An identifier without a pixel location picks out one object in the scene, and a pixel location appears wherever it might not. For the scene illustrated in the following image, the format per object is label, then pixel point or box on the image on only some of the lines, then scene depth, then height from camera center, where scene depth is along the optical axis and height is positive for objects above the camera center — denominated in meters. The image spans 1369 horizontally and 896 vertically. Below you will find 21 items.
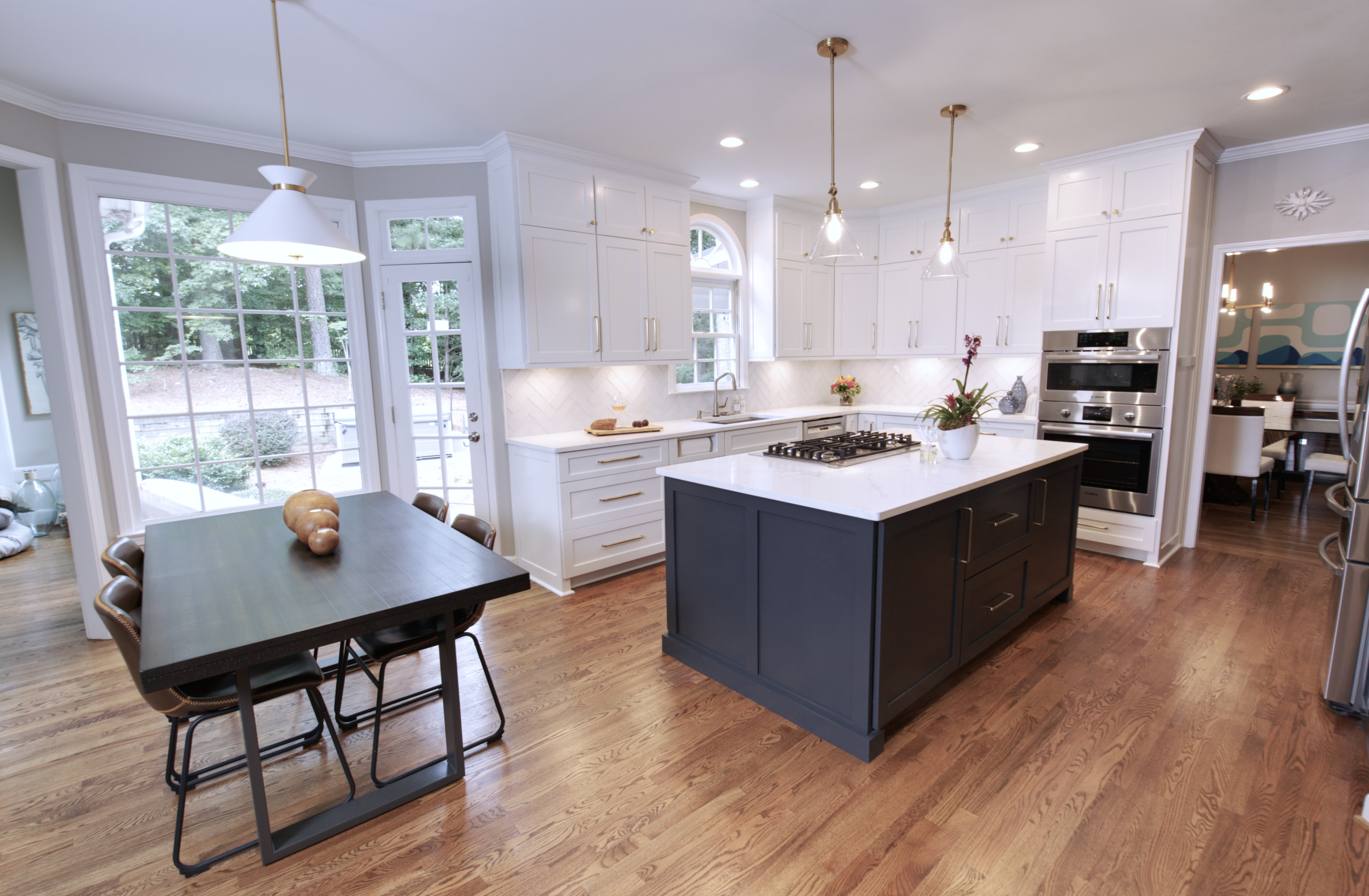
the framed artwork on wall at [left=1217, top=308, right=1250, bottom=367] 6.62 +0.19
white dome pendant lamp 1.86 +0.43
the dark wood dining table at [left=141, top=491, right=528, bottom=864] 1.54 -0.65
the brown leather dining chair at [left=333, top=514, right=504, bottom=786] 2.11 -0.96
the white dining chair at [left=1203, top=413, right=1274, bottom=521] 4.89 -0.72
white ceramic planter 2.85 -0.38
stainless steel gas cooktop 2.81 -0.42
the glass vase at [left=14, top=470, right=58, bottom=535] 5.14 -1.08
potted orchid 2.85 -0.29
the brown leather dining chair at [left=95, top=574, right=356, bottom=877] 1.71 -0.94
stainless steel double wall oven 3.95 -0.31
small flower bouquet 5.86 -0.25
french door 3.89 -0.06
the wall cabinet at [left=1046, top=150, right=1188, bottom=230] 3.76 +1.07
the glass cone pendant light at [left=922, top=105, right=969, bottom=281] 3.12 +0.51
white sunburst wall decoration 3.74 +0.93
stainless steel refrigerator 2.27 -0.85
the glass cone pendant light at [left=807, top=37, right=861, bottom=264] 2.66 +0.54
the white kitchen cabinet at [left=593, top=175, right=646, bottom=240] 4.00 +1.04
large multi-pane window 3.28 +0.03
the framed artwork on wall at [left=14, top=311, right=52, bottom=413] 5.07 +0.14
